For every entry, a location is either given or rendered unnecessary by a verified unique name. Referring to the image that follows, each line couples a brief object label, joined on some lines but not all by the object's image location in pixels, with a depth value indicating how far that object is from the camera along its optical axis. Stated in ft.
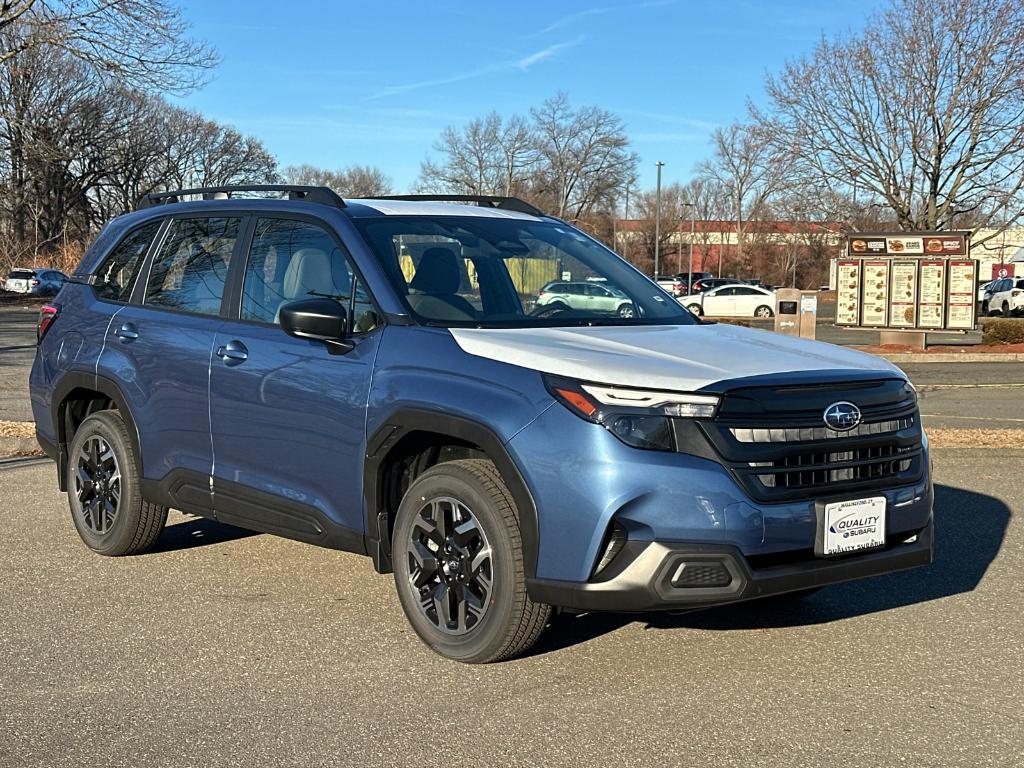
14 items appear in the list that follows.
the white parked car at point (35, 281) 178.91
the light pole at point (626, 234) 336.10
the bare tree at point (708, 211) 353.51
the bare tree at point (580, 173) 293.84
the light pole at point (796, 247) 294.25
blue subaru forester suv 13.46
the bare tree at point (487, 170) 276.00
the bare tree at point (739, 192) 319.27
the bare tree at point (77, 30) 83.71
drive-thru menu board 87.45
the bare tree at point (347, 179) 337.99
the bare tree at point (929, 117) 100.99
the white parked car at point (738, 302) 162.30
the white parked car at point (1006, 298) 159.02
